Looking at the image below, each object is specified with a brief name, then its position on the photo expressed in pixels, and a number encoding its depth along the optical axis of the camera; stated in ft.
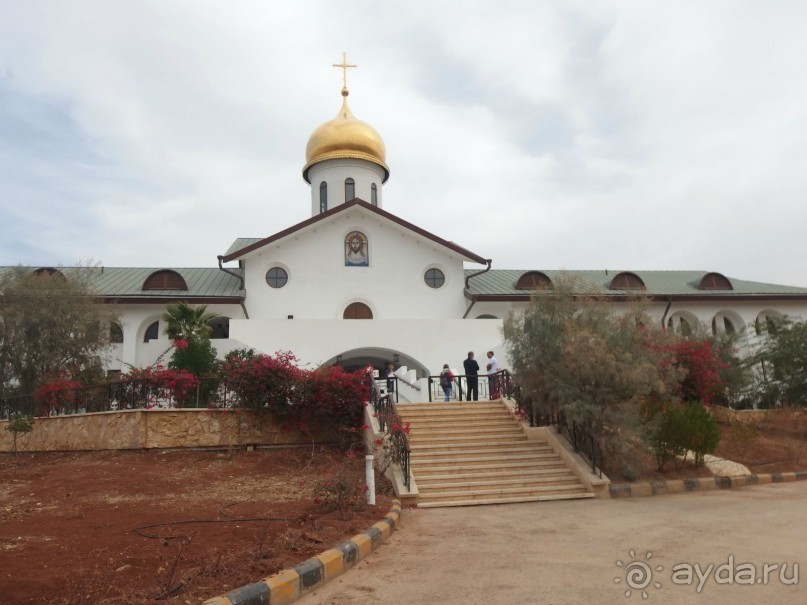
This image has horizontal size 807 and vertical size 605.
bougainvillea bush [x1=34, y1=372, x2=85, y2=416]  50.16
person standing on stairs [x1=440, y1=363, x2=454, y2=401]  52.31
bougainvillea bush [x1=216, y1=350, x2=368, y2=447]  45.83
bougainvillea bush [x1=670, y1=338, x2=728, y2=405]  54.65
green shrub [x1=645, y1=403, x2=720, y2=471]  38.93
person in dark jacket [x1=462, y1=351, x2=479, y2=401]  52.41
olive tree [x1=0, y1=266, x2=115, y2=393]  59.77
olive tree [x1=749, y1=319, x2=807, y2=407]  62.90
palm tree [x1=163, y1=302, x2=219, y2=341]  65.46
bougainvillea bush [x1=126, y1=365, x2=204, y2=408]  47.29
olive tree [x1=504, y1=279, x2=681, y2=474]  36.11
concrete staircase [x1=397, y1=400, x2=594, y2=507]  34.04
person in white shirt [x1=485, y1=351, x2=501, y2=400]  51.13
